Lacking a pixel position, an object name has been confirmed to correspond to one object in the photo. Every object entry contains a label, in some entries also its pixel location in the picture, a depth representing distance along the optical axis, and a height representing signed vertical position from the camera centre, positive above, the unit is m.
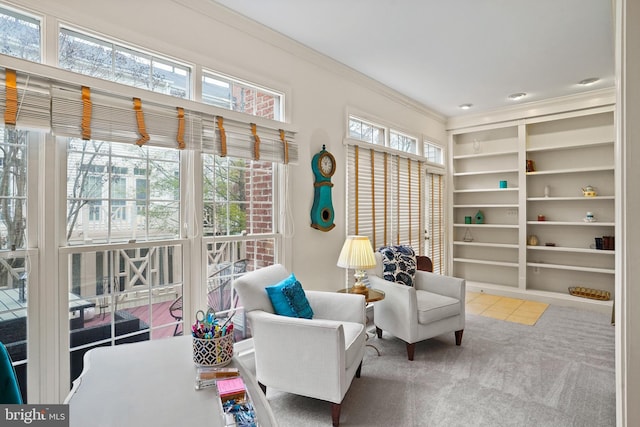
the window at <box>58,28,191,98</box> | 1.98 +0.94
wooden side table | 2.90 -0.73
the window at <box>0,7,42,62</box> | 1.77 +0.94
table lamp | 3.00 -0.39
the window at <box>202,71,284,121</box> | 2.59 +0.95
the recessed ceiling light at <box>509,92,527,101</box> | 4.58 +1.59
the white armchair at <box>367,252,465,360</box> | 2.99 -0.88
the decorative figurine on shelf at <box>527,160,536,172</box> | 5.16 +0.70
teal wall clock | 3.25 +0.19
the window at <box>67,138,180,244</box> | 1.99 +0.13
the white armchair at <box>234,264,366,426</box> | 2.06 -0.86
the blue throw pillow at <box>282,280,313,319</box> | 2.43 -0.63
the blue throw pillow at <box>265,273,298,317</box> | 2.38 -0.62
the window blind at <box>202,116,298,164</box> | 2.46 +0.57
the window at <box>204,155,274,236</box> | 2.59 +0.14
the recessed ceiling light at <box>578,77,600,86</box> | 4.02 +1.57
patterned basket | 1.28 -0.52
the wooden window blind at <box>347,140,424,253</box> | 3.77 +0.20
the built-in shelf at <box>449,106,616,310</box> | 4.74 +0.14
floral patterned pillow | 3.52 -0.55
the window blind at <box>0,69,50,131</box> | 1.64 +0.56
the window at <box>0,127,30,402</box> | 1.75 -0.16
